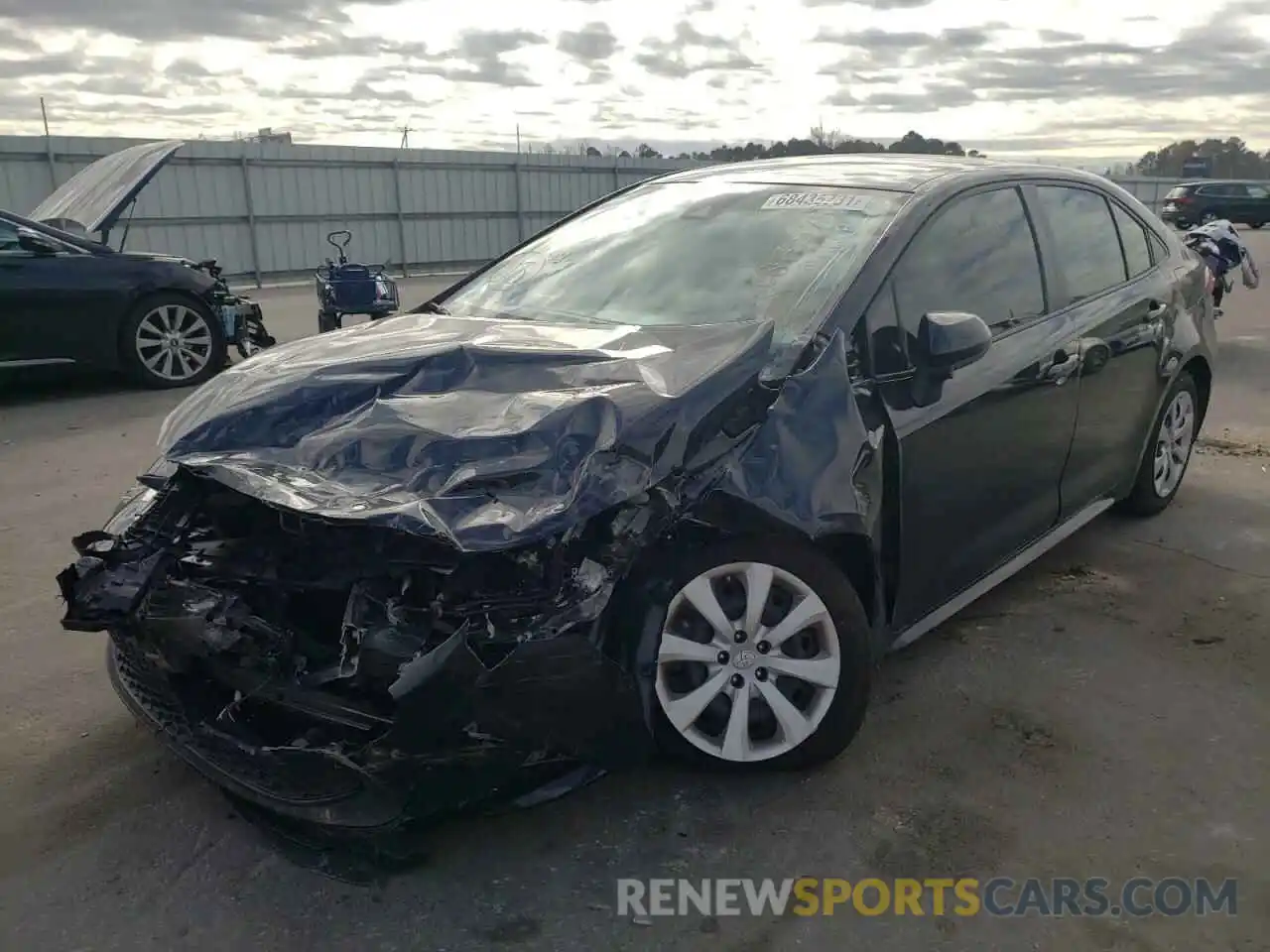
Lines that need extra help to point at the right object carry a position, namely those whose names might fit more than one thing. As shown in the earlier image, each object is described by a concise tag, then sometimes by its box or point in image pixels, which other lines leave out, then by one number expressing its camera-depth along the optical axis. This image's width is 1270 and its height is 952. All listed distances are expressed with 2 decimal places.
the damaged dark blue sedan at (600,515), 2.33
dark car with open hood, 7.66
